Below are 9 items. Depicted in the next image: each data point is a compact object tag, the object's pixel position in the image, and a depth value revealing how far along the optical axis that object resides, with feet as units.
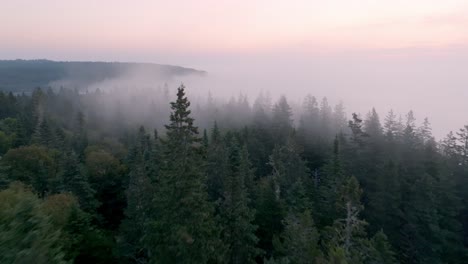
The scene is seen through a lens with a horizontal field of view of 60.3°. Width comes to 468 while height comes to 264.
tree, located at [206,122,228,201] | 135.44
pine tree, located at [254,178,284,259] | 105.29
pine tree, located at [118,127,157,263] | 97.71
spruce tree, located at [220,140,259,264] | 80.64
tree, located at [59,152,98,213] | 125.29
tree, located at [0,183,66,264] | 24.54
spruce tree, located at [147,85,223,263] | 64.23
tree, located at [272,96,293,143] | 225.97
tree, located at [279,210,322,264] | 66.64
